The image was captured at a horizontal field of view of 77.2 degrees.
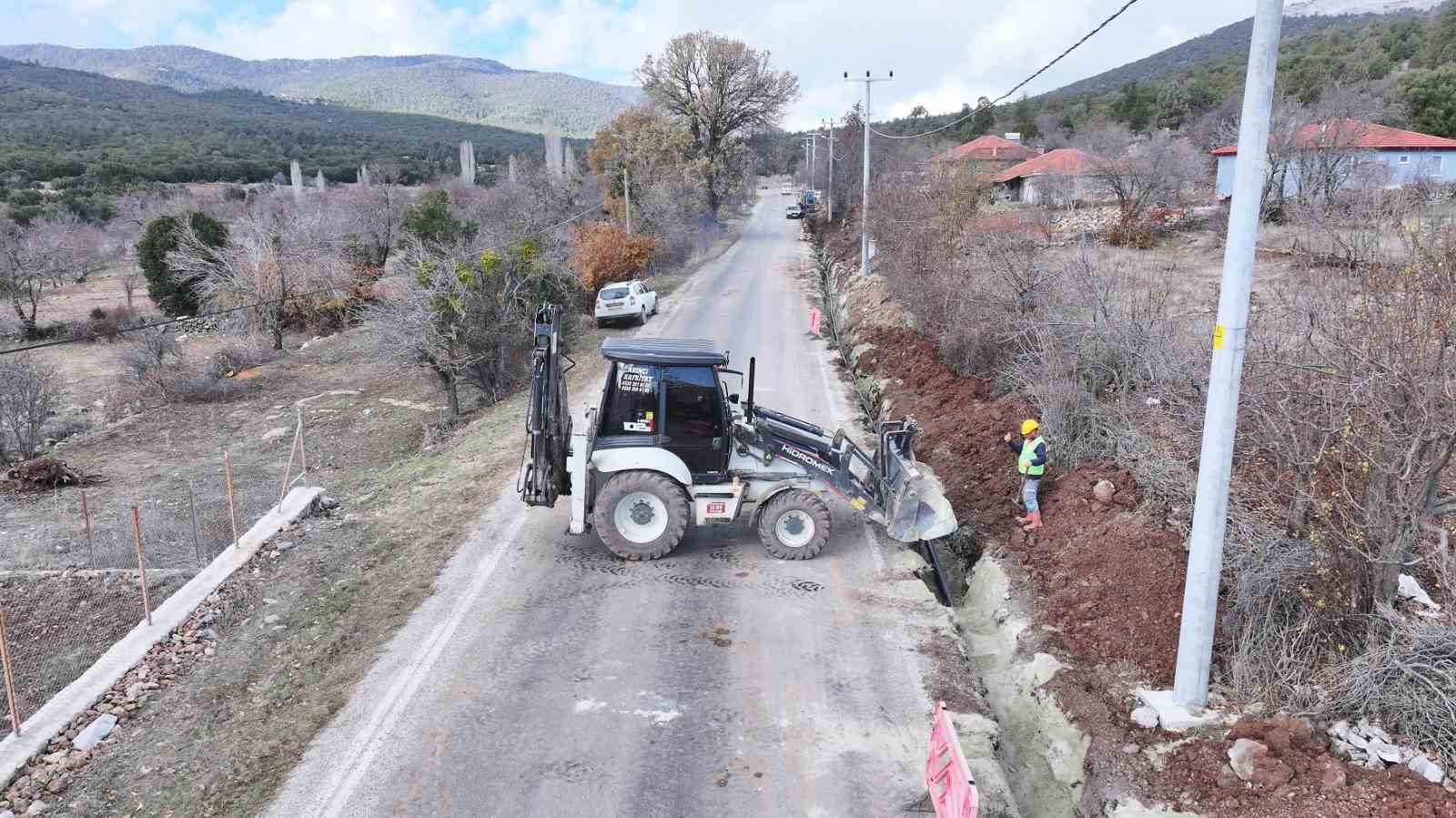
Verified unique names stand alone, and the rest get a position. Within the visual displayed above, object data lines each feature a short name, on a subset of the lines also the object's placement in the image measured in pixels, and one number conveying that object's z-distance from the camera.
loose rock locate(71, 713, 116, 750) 7.32
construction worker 10.63
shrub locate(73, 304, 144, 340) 35.00
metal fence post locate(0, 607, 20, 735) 7.00
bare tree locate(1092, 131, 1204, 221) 34.00
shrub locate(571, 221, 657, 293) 33.47
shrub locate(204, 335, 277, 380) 26.36
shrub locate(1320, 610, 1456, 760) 6.05
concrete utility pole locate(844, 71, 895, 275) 29.51
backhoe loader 10.39
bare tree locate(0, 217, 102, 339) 36.47
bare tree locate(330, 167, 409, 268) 38.97
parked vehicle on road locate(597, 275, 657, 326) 27.80
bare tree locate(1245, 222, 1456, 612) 6.11
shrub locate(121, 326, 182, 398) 24.62
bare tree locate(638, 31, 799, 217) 57.06
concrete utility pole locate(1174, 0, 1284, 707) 6.02
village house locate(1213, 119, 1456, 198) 27.28
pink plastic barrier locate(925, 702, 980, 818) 5.47
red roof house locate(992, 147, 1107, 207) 39.41
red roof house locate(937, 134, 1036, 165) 59.23
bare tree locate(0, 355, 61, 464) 19.77
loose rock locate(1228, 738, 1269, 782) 6.25
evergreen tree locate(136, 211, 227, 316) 36.56
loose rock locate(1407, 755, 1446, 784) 5.86
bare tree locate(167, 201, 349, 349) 30.78
